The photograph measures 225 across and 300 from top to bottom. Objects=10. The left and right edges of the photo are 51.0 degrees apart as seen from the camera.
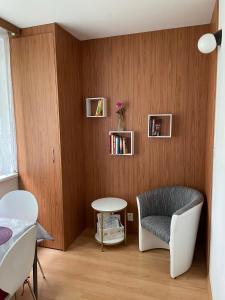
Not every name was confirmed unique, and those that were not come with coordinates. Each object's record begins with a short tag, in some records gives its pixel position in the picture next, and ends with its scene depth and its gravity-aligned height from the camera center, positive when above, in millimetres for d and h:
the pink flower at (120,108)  2941 +160
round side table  2676 -989
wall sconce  1809 +605
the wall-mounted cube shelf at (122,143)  2941 -276
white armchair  2172 -1050
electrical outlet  3104 -1257
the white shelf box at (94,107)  2984 +181
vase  2984 -27
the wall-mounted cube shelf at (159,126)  2812 -64
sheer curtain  2590 +76
